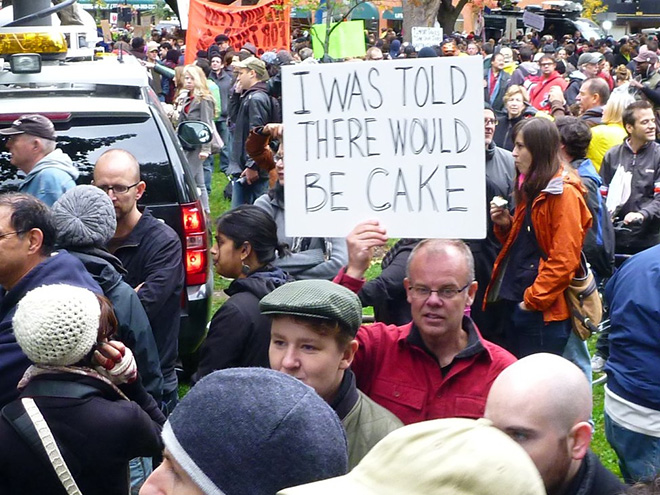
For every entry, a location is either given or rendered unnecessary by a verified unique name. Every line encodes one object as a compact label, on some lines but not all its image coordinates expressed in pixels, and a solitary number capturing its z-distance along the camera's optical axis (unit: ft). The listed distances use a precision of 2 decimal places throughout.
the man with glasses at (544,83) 43.83
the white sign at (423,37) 65.77
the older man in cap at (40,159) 16.55
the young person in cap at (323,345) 9.45
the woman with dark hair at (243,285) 12.84
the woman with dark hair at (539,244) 16.40
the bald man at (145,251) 16.03
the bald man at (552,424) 8.58
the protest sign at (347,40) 55.21
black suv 17.71
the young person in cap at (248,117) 32.01
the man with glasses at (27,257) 12.07
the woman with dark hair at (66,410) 9.64
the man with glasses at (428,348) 10.67
